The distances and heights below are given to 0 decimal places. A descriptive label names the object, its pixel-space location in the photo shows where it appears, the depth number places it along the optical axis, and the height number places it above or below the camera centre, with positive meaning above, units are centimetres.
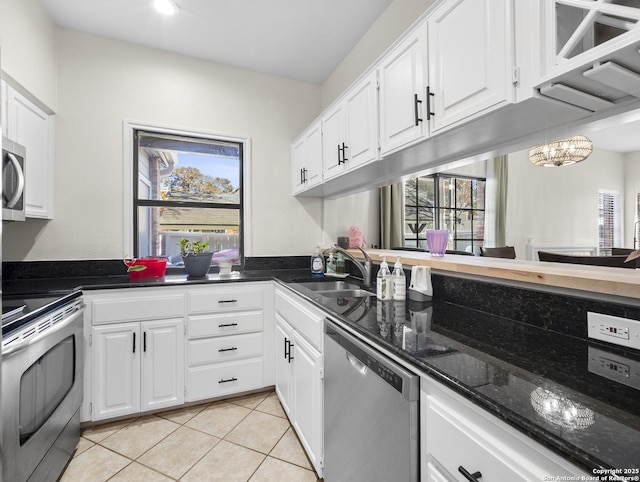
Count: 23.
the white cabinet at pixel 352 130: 170 +71
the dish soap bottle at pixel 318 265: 260 -20
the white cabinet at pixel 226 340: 215 -72
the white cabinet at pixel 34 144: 186 +65
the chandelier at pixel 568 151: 257 +78
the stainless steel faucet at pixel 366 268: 206 -18
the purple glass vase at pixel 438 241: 181 +1
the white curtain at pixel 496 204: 354 +47
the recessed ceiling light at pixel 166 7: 203 +160
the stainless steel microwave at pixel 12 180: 158 +33
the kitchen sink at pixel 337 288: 195 -32
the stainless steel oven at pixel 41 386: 116 -66
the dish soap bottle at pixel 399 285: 154 -22
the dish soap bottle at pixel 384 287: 156 -23
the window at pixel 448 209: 325 +39
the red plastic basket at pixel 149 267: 232 -20
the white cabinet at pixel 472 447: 54 -42
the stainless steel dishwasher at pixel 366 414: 84 -57
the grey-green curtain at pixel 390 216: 300 +26
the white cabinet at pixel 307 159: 241 +72
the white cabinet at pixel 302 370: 146 -71
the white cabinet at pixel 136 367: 193 -82
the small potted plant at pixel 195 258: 241 -13
